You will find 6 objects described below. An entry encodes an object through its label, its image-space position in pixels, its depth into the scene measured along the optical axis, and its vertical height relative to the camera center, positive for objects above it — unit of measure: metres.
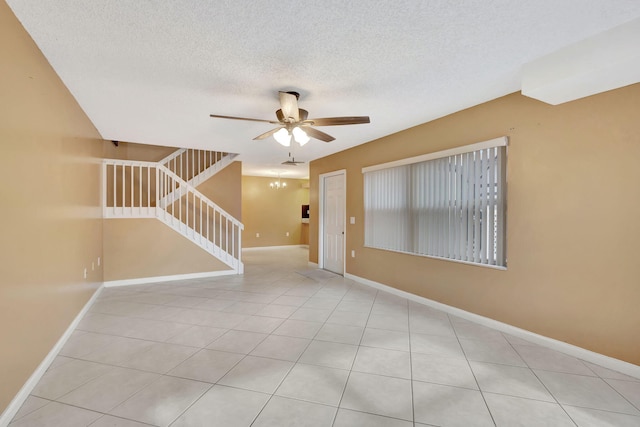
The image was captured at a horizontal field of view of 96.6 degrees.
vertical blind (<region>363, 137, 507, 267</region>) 3.07 +0.12
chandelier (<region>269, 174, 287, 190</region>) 9.40 +0.94
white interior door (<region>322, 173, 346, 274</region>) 5.81 -0.21
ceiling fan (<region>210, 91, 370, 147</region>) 2.73 +0.91
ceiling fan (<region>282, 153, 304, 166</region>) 5.90 +1.09
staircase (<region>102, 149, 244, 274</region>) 5.02 +0.24
